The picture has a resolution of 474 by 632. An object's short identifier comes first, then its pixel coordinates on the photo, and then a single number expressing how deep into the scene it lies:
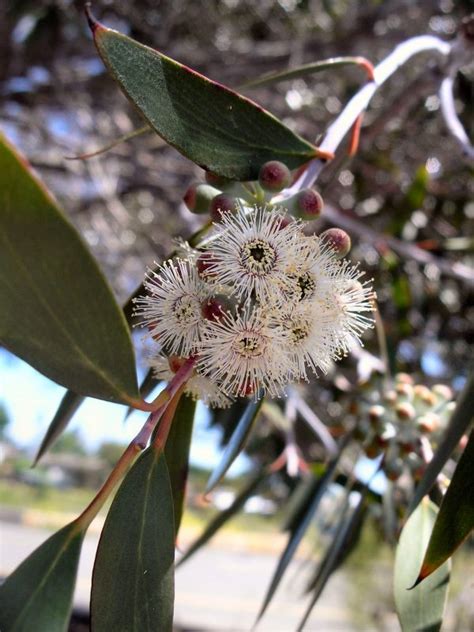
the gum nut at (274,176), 0.10
